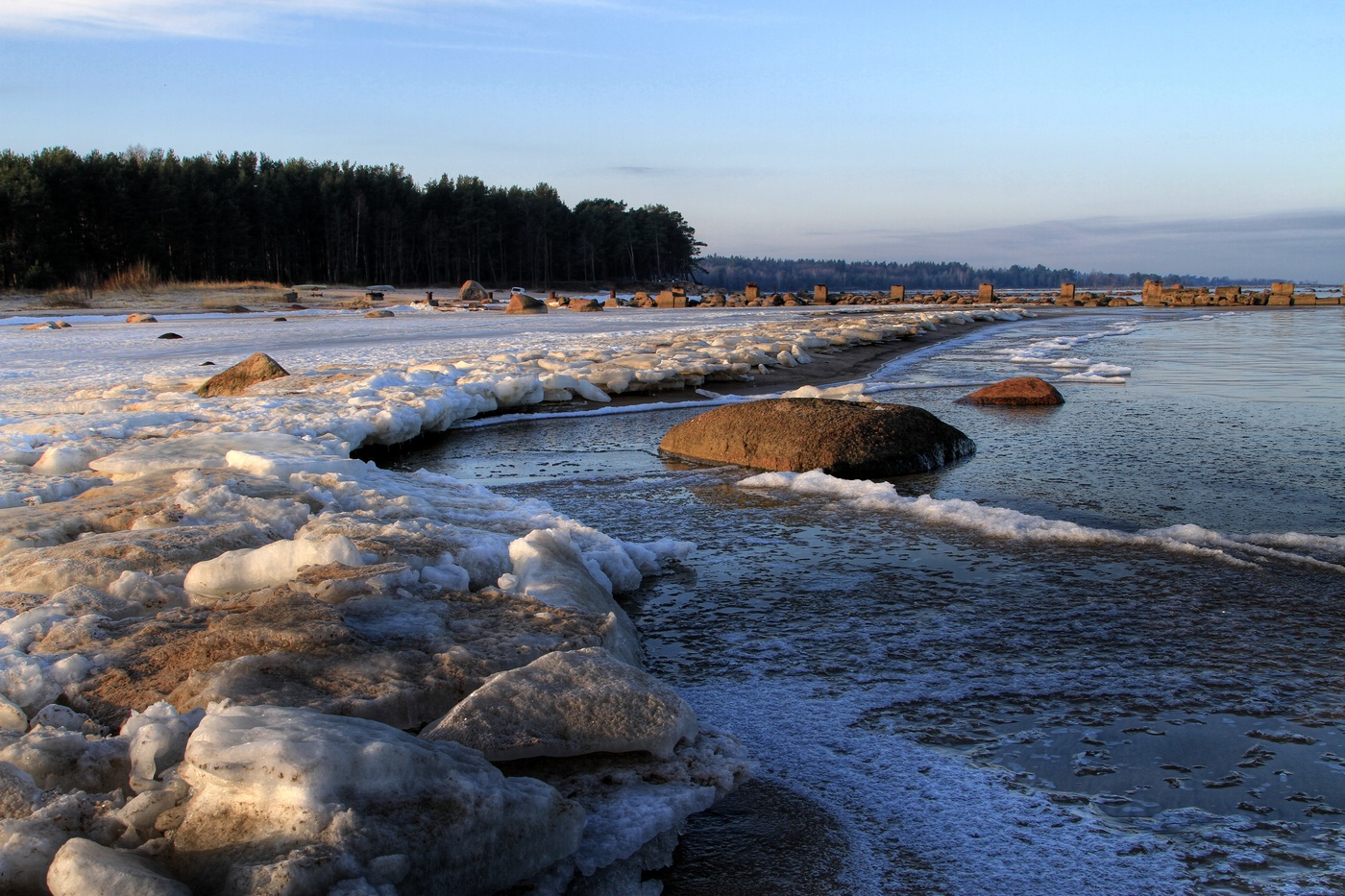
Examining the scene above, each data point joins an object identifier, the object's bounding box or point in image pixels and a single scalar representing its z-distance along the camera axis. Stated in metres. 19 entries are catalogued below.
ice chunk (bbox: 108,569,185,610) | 3.50
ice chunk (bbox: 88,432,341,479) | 5.68
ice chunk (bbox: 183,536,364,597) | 3.66
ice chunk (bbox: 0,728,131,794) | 2.27
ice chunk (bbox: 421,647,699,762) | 2.57
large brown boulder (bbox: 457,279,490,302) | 49.19
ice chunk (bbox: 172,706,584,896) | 1.90
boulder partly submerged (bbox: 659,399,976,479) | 7.01
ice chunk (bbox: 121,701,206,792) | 2.25
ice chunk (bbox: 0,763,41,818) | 2.07
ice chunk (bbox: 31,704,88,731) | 2.57
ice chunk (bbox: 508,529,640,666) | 3.51
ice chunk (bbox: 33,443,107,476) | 5.70
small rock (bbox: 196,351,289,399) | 10.30
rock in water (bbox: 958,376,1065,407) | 10.46
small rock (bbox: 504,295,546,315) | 36.91
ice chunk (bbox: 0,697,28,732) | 2.56
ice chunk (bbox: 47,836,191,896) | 1.77
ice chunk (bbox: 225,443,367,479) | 5.48
